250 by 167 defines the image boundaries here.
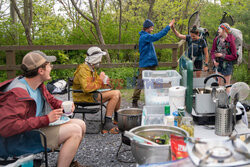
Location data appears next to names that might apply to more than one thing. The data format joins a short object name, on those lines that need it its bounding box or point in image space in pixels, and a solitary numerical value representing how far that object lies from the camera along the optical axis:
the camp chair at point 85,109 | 4.28
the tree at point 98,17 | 8.79
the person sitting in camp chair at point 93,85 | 4.23
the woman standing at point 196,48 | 4.20
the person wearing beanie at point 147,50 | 5.26
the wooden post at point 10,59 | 7.91
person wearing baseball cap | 2.20
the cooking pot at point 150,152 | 1.68
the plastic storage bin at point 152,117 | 2.62
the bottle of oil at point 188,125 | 2.10
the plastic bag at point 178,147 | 1.56
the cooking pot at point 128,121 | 3.17
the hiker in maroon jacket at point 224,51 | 4.86
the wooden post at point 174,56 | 7.60
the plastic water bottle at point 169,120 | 2.24
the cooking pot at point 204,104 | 2.27
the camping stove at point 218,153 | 1.20
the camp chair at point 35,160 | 2.28
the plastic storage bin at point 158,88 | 3.02
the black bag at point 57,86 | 6.84
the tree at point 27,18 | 9.21
